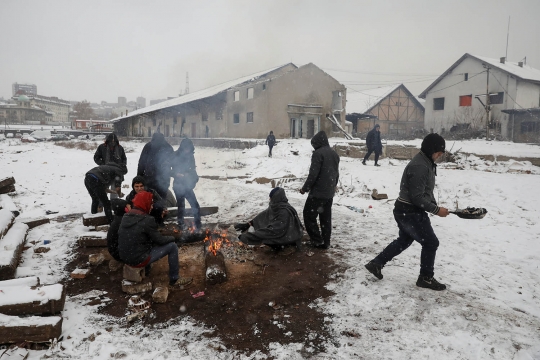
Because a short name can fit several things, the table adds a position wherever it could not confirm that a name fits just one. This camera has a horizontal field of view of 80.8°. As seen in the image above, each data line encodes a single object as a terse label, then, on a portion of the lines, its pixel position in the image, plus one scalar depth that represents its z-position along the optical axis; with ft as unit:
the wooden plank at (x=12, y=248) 13.38
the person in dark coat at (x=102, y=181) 20.04
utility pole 78.07
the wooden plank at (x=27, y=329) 9.62
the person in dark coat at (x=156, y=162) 20.24
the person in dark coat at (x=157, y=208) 19.79
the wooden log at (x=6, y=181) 28.08
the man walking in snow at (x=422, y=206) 12.69
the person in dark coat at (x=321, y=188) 17.57
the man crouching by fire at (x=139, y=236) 12.92
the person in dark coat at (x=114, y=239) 14.53
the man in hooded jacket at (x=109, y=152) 23.32
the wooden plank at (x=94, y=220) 21.06
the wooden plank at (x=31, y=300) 10.39
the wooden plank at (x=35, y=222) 20.84
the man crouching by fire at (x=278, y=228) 17.03
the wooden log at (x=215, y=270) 14.14
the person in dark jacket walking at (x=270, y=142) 54.85
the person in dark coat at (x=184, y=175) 21.02
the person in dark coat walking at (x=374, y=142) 41.45
